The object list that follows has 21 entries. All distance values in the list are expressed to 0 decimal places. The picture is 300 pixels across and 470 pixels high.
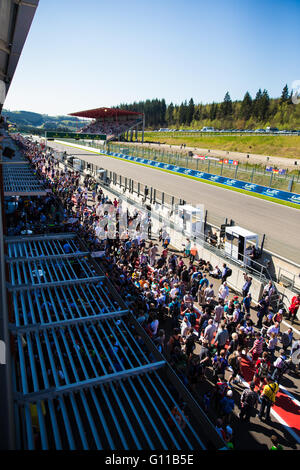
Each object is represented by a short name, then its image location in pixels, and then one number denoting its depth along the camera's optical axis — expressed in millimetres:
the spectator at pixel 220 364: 7141
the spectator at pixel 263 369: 7219
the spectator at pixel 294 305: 10375
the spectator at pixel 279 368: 7461
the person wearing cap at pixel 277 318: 9355
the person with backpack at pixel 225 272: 12602
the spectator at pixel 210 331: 8219
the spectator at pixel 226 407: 6191
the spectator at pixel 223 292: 10708
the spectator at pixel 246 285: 11164
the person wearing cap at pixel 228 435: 5484
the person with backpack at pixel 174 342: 7600
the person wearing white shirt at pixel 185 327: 8312
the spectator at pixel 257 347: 8062
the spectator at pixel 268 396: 6410
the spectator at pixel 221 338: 8070
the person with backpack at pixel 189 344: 7928
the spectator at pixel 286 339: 8438
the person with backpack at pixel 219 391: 6648
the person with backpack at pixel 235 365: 7441
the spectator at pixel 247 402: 6234
